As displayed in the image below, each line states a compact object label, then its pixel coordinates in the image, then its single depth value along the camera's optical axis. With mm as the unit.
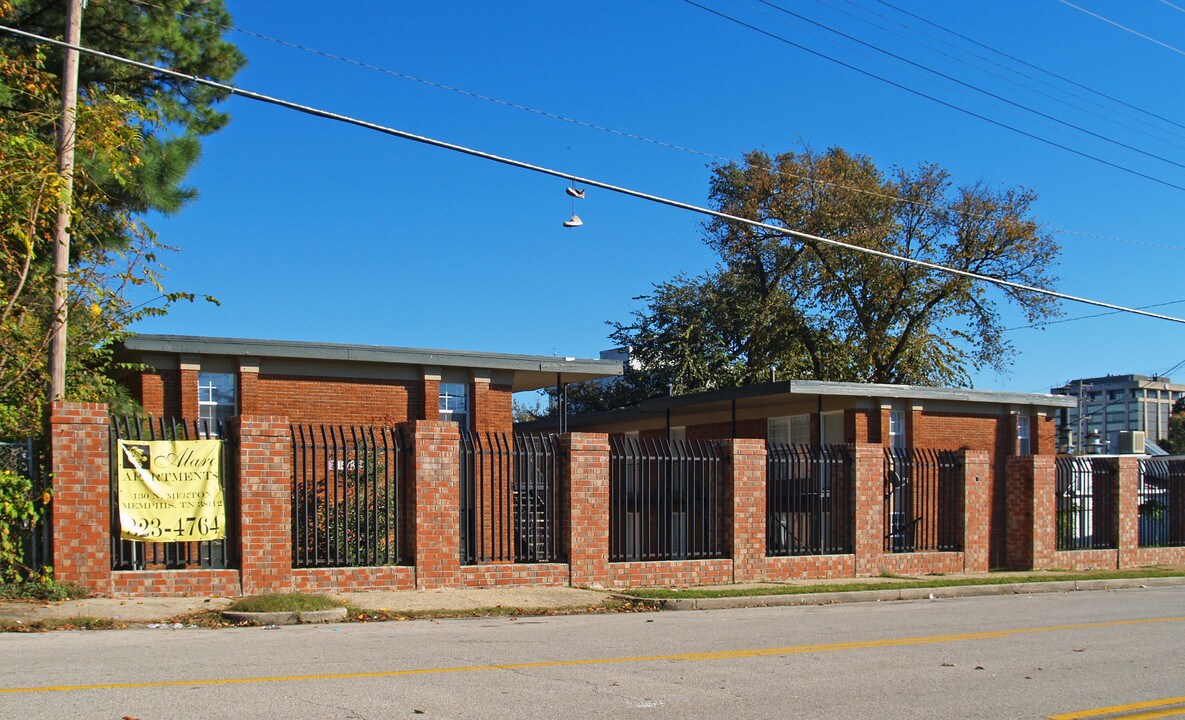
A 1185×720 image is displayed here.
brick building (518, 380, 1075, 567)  28016
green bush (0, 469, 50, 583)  12789
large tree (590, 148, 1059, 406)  40906
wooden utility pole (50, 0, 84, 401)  14398
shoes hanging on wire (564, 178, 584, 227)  14688
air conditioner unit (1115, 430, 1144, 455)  31234
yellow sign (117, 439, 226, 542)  13844
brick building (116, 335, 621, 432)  21250
